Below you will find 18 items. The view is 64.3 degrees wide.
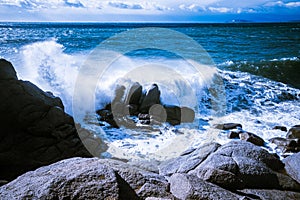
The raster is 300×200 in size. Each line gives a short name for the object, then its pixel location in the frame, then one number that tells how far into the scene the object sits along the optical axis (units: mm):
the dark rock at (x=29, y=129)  4684
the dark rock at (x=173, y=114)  7004
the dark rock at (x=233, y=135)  6238
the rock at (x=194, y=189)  2211
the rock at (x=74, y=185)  1917
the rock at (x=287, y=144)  5555
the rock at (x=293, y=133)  6018
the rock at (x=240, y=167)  2713
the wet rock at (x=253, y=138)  5868
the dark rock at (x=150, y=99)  7559
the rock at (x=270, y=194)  2621
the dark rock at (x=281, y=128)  6594
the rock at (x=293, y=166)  3184
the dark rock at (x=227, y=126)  6754
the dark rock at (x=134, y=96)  7828
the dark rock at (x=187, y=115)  7195
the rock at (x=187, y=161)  3342
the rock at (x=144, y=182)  2197
